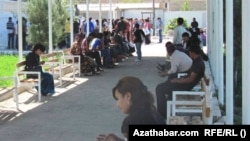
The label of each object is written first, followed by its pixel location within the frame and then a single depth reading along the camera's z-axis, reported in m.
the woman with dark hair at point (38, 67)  12.34
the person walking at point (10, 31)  27.88
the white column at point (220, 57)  10.08
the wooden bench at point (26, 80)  11.83
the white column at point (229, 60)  7.23
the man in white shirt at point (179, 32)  17.73
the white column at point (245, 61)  5.43
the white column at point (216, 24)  11.85
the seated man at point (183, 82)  9.01
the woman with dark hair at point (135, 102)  4.57
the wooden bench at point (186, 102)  8.60
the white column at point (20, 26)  13.63
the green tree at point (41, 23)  25.06
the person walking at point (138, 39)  21.91
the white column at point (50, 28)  16.58
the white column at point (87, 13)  22.47
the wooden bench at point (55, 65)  14.54
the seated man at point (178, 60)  10.49
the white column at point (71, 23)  19.97
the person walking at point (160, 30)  35.76
